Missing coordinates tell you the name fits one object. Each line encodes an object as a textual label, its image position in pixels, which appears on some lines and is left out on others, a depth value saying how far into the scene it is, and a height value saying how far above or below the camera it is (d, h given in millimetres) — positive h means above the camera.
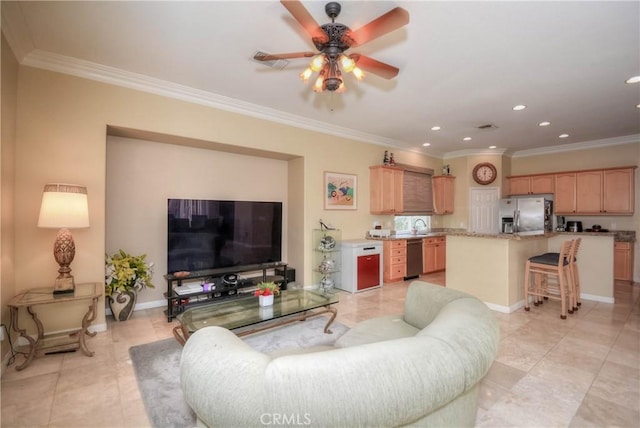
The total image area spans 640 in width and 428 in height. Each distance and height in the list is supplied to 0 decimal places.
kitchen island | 3768 -669
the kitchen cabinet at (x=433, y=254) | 6039 -813
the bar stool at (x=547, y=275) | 3625 -776
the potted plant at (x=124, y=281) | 3270 -747
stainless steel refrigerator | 5953 +22
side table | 2408 -915
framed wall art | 5035 +452
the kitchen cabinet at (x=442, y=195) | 7023 +514
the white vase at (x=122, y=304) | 3346 -1021
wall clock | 6660 +997
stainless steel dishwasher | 5719 -840
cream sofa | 842 -516
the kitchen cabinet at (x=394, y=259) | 5402 -819
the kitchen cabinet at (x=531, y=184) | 6391 +721
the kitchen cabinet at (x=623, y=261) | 5445 -850
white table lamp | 2518 -7
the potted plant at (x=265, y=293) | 2939 -782
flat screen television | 3729 -247
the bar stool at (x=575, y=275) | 3891 -824
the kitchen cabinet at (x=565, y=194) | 6066 +477
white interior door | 6660 +164
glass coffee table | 2525 -923
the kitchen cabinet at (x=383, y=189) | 5676 +532
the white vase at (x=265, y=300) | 2939 -852
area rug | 1872 -1258
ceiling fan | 1786 +1212
